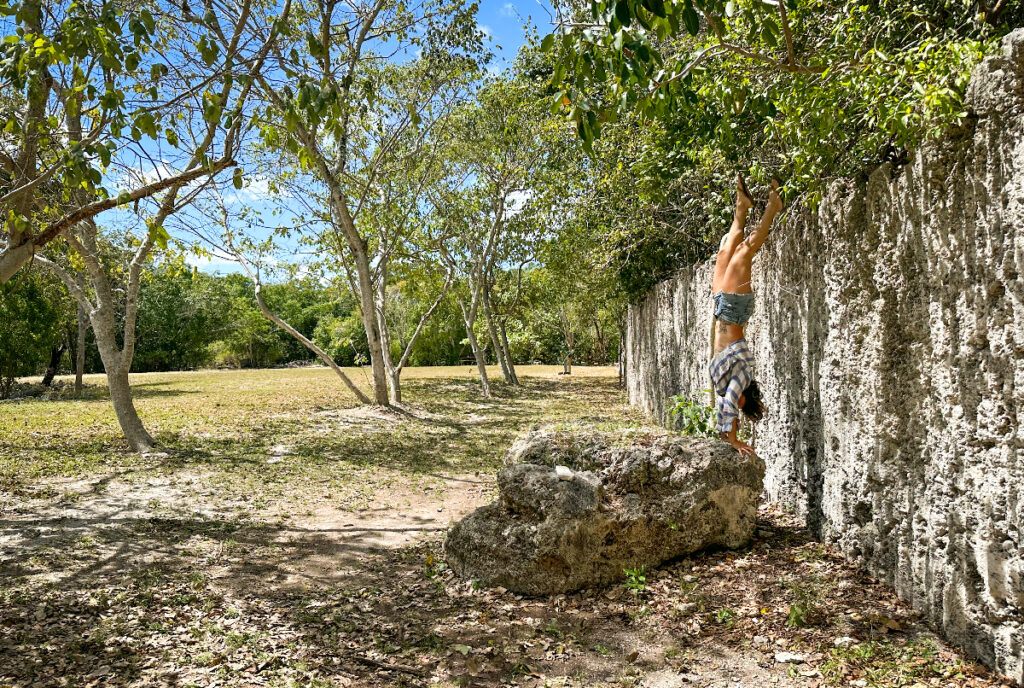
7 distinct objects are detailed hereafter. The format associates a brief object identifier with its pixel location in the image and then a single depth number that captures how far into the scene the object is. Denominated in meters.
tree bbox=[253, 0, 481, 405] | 11.51
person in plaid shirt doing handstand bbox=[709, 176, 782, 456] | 4.69
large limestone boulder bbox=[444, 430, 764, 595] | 4.27
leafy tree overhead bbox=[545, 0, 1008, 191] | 3.08
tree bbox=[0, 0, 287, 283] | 3.69
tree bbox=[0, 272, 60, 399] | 18.69
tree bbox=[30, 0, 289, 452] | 6.59
